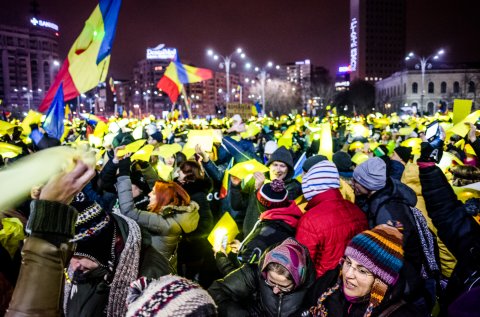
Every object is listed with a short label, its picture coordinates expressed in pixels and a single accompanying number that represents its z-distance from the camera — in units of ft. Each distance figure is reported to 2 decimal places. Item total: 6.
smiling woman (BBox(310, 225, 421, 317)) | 7.12
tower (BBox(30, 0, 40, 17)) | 459.40
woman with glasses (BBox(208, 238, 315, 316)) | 8.07
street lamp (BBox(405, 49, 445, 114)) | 90.17
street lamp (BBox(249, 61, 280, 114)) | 100.82
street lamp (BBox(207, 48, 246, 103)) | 77.39
